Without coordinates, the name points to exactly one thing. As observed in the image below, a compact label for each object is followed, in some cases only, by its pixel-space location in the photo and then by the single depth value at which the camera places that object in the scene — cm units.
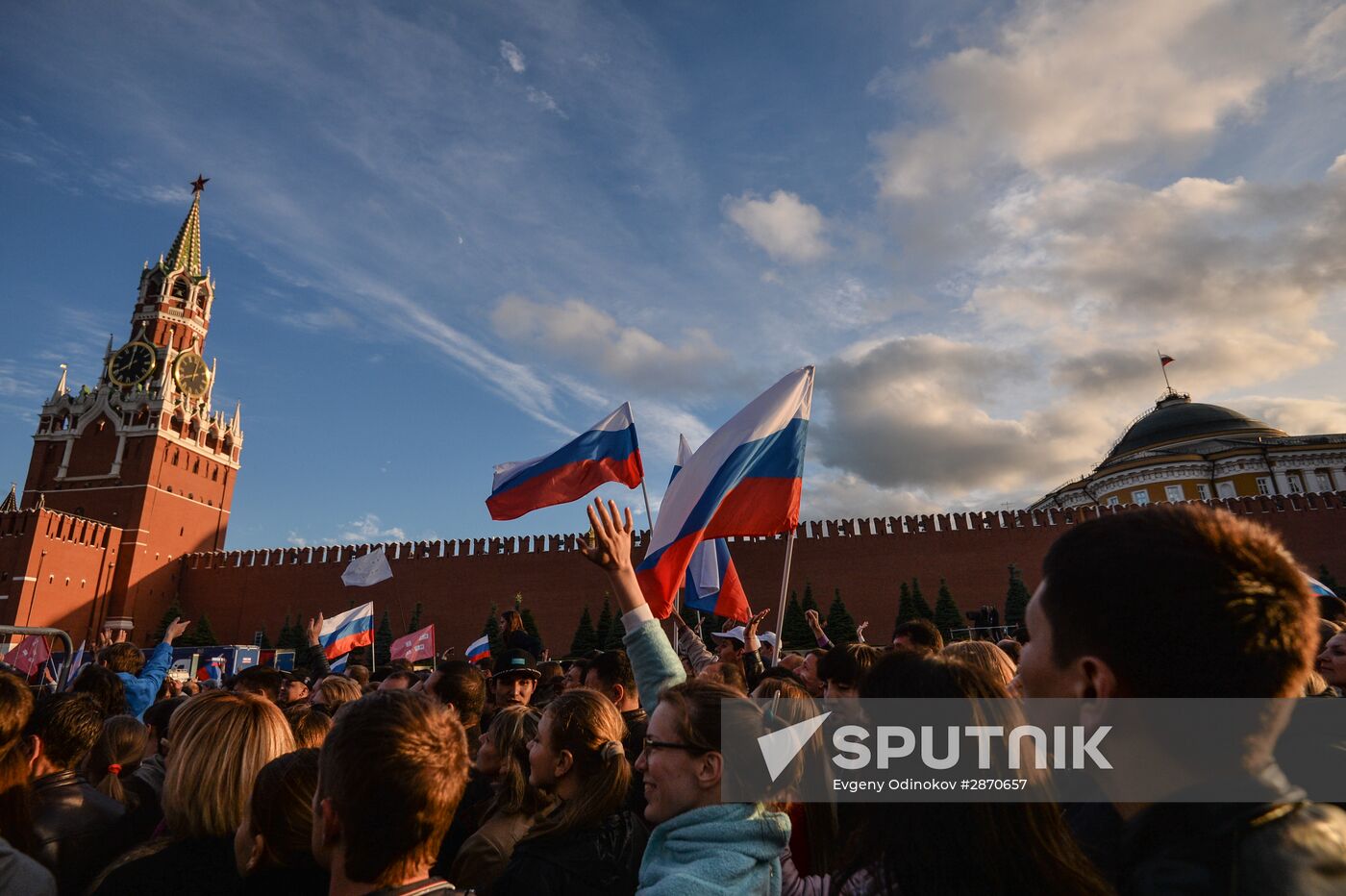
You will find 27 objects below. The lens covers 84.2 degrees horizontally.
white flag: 1555
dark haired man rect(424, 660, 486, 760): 405
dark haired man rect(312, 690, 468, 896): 168
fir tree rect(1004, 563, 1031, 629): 2739
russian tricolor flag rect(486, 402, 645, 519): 795
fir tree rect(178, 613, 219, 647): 3425
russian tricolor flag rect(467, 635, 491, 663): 1435
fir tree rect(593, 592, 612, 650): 3144
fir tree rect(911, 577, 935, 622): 2995
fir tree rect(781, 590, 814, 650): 2817
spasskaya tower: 3831
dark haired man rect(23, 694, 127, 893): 250
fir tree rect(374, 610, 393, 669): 3222
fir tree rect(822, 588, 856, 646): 2891
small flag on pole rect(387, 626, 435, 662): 1406
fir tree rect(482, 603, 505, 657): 3110
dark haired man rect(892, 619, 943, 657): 450
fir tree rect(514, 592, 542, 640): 3141
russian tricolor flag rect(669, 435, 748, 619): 788
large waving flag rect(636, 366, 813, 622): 571
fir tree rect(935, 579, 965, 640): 2903
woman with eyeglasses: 179
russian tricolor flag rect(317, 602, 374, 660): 1389
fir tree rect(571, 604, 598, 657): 3055
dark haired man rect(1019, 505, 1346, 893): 102
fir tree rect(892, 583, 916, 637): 2942
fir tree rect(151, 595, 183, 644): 3500
